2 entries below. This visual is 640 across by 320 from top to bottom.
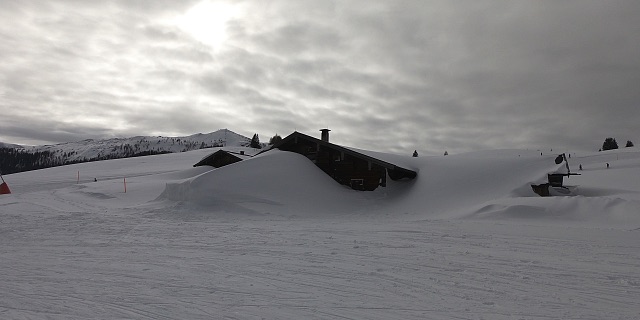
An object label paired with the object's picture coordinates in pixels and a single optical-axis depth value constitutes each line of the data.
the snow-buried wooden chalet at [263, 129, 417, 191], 23.86
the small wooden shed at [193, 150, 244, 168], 35.28
